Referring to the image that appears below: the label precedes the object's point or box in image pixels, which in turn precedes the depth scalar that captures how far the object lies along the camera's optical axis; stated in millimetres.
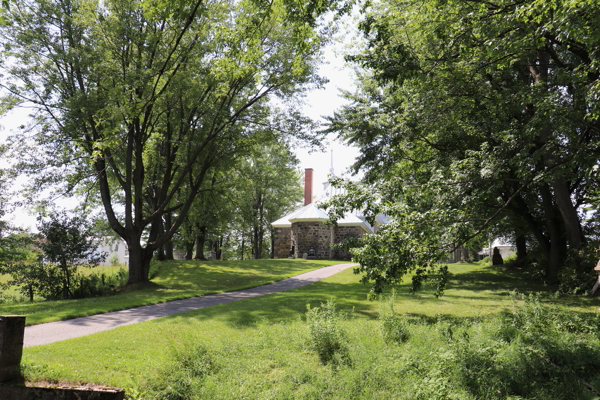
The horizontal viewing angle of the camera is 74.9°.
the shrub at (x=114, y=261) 26469
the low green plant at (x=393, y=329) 7156
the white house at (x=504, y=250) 54409
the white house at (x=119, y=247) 29520
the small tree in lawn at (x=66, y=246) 15877
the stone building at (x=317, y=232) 34406
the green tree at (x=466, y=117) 7496
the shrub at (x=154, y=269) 21595
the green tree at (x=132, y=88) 14836
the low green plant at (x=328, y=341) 6398
